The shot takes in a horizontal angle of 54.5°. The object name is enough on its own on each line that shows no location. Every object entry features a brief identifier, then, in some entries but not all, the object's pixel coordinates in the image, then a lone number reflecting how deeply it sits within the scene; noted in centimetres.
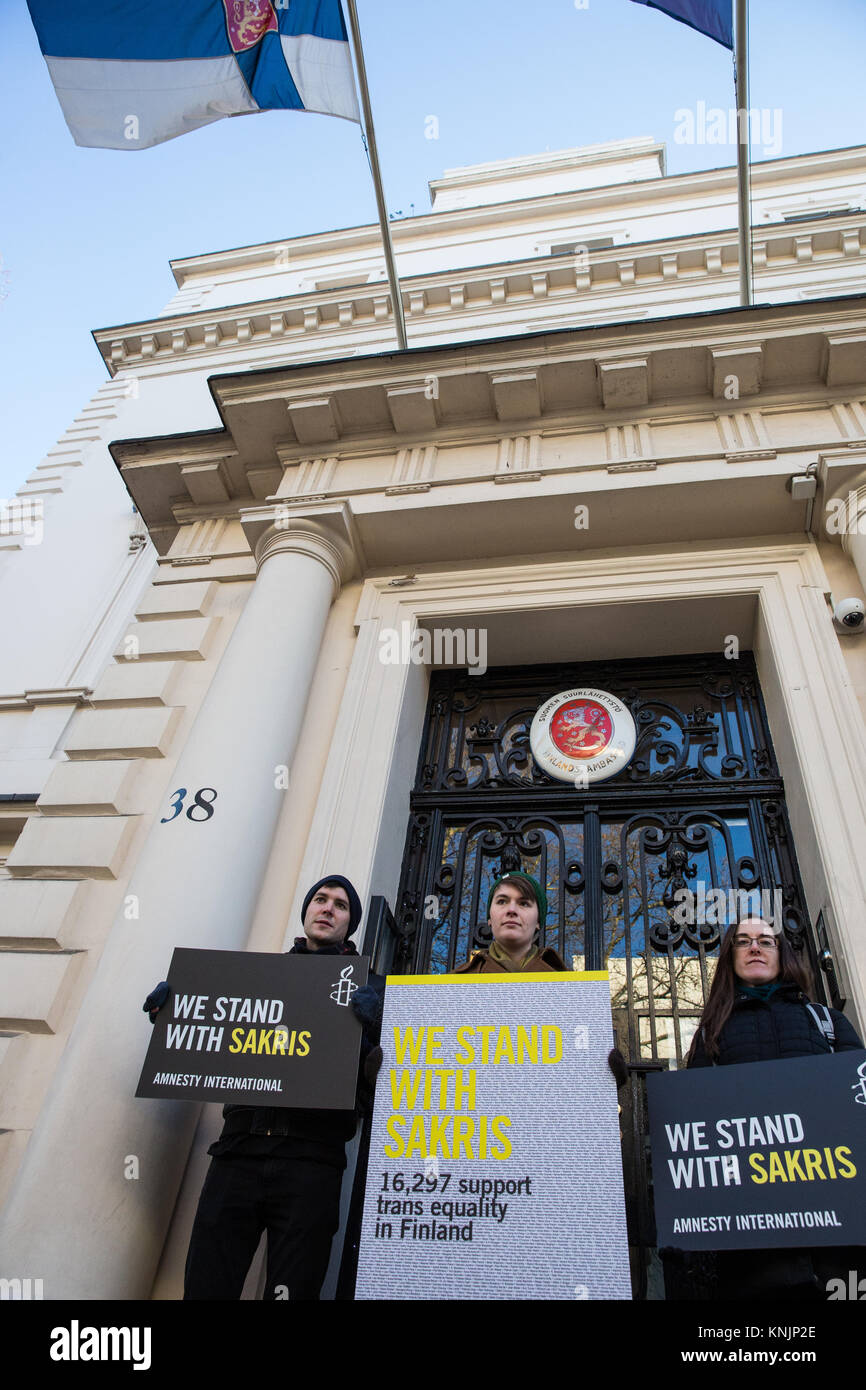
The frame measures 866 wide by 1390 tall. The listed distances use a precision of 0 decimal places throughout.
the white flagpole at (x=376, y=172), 727
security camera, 626
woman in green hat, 406
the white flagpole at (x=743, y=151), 660
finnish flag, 709
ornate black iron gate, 562
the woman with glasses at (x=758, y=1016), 355
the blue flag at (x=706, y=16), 666
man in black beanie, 339
